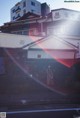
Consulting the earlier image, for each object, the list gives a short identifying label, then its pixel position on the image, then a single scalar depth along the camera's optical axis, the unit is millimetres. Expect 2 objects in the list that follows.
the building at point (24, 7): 57562
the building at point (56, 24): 28500
